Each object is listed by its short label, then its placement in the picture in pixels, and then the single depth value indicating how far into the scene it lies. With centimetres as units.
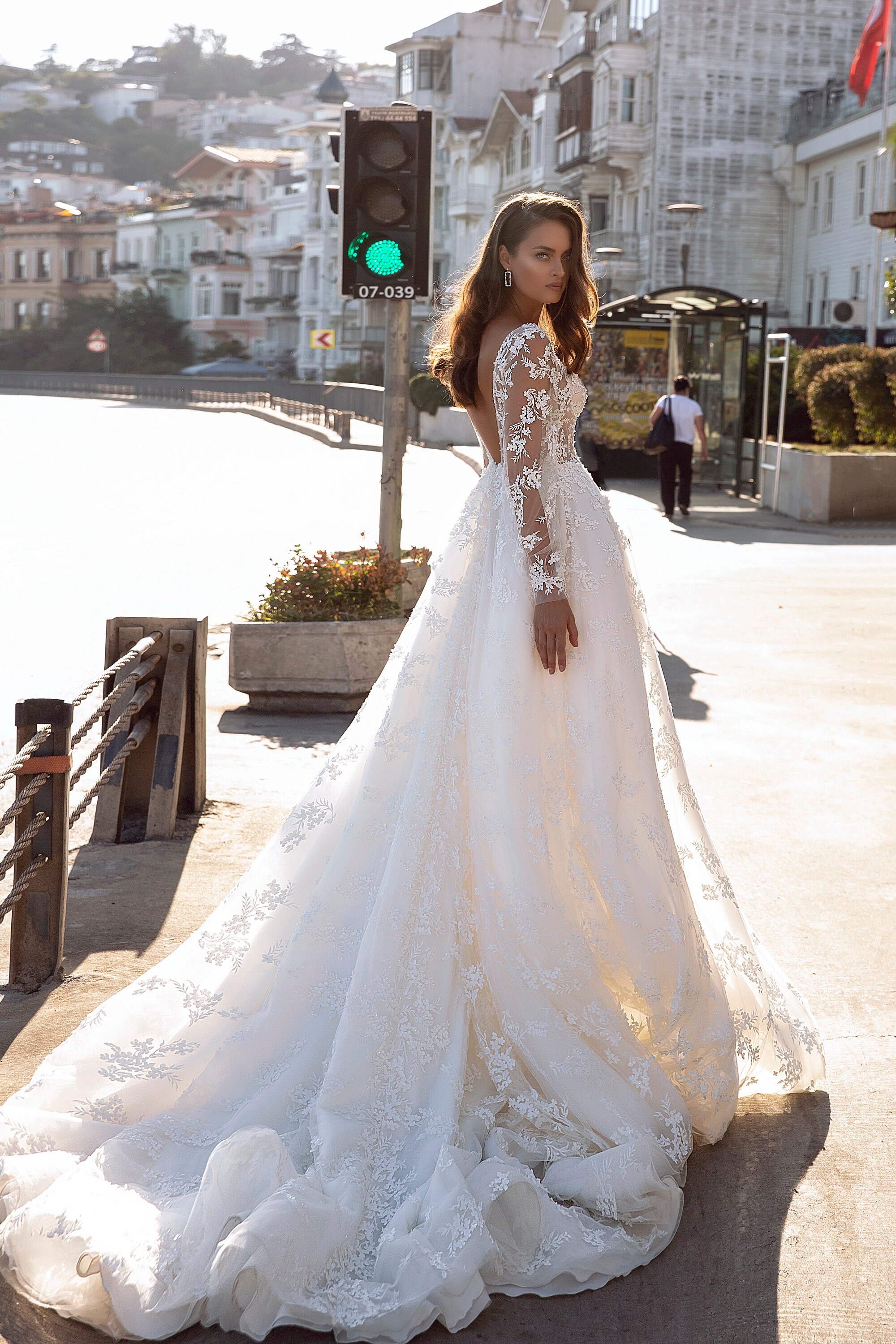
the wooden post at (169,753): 547
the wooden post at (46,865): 393
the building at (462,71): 6384
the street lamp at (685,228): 2858
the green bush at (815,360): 2125
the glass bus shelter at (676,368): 2080
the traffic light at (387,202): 710
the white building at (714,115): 4109
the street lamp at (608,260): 3994
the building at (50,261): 10162
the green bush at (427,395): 3759
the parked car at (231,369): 7425
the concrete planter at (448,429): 3562
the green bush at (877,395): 1902
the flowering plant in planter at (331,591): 782
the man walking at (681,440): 1795
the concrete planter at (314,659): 762
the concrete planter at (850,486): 1781
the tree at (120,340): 8625
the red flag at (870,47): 2600
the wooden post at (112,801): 546
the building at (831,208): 3534
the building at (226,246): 9050
